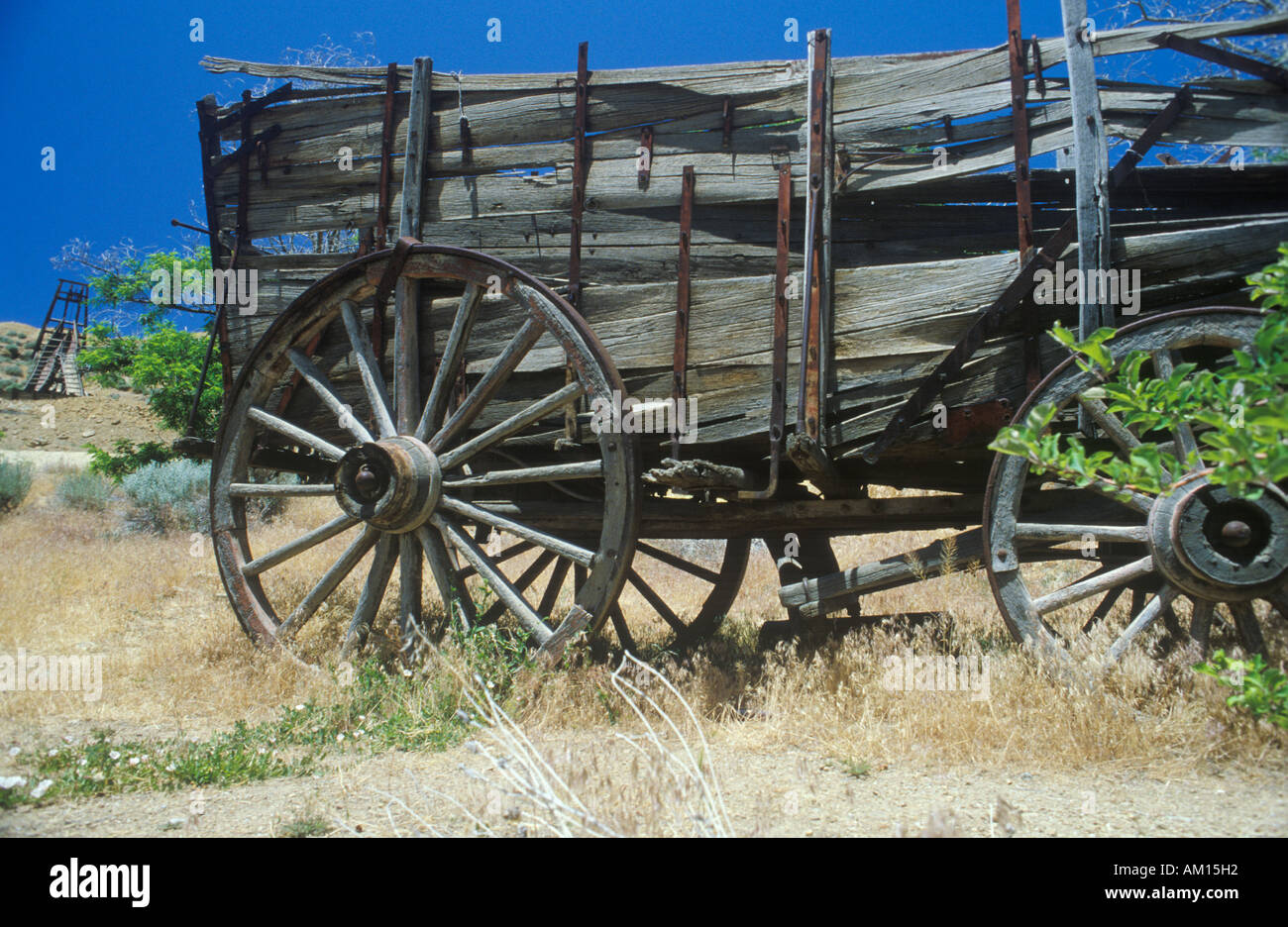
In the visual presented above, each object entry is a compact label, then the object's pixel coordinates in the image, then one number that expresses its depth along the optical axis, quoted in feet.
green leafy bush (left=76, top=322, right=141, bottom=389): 57.72
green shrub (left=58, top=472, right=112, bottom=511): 42.29
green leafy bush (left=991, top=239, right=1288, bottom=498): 5.41
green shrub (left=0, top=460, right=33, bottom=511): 39.58
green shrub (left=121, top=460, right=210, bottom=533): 34.55
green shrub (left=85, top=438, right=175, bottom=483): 45.52
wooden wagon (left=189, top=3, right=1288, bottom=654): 11.32
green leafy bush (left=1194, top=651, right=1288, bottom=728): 7.61
